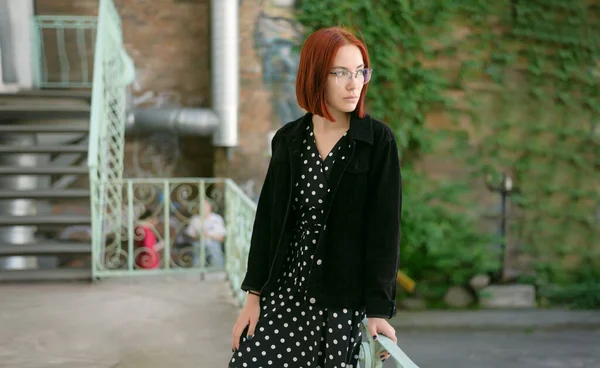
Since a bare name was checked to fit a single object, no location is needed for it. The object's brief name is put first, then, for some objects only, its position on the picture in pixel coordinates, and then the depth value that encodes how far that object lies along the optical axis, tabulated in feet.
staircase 15.70
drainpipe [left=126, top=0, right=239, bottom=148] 21.29
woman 4.36
